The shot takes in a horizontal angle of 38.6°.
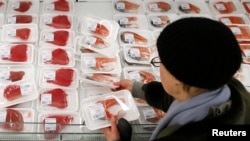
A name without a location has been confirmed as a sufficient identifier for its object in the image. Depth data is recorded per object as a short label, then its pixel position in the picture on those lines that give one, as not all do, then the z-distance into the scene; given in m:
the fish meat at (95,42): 1.99
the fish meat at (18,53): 1.89
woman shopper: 0.99
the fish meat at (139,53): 2.00
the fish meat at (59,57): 1.91
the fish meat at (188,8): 2.36
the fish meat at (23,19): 2.12
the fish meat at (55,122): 1.58
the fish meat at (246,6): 2.44
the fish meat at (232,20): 2.31
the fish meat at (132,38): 2.10
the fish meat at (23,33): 2.01
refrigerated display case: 1.62
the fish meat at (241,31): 2.21
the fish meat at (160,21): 2.23
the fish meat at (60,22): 2.11
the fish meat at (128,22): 2.21
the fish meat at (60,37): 2.01
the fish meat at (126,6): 2.31
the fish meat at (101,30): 2.07
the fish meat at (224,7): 2.40
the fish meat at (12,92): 1.69
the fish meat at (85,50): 1.98
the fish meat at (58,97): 1.72
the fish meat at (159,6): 2.35
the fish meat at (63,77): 1.82
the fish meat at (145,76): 1.88
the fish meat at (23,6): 2.20
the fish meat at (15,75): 1.80
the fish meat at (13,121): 1.57
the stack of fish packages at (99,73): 1.64
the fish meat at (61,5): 2.22
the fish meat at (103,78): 1.83
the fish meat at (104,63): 1.89
